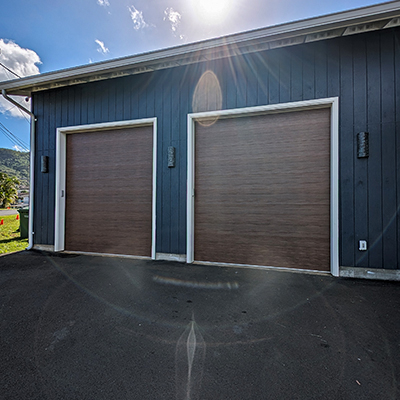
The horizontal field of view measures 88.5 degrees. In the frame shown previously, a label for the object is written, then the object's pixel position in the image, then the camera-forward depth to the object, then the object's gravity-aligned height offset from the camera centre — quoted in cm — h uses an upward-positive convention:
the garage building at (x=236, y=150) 250 +77
